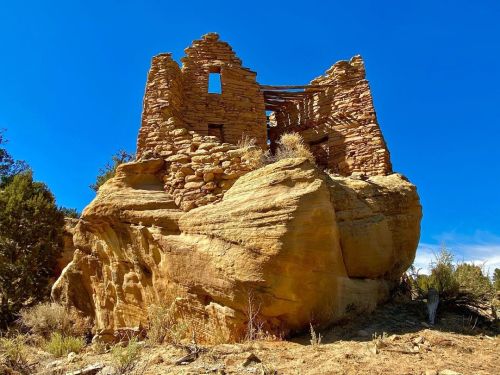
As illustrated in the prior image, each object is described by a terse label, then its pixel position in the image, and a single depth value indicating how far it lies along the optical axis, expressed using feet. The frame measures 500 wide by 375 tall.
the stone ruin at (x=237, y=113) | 30.96
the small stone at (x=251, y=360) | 17.50
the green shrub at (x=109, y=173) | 60.25
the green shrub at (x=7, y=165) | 77.87
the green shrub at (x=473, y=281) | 29.30
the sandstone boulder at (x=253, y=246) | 21.88
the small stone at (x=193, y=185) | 27.50
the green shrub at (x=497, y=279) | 44.45
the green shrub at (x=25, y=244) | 41.50
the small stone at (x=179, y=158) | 29.17
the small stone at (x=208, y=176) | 27.27
